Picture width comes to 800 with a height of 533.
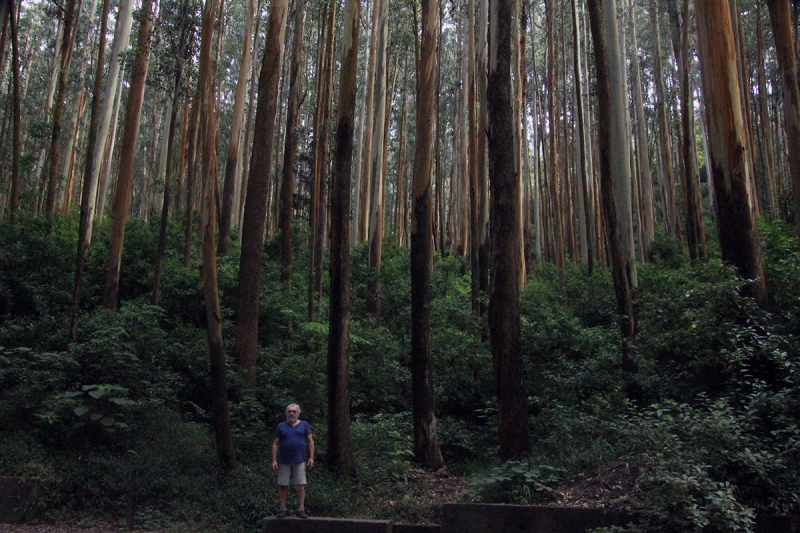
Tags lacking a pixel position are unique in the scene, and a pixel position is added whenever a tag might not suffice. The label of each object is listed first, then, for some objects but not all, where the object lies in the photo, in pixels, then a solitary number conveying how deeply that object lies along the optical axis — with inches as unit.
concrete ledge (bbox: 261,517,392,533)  244.2
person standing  257.3
